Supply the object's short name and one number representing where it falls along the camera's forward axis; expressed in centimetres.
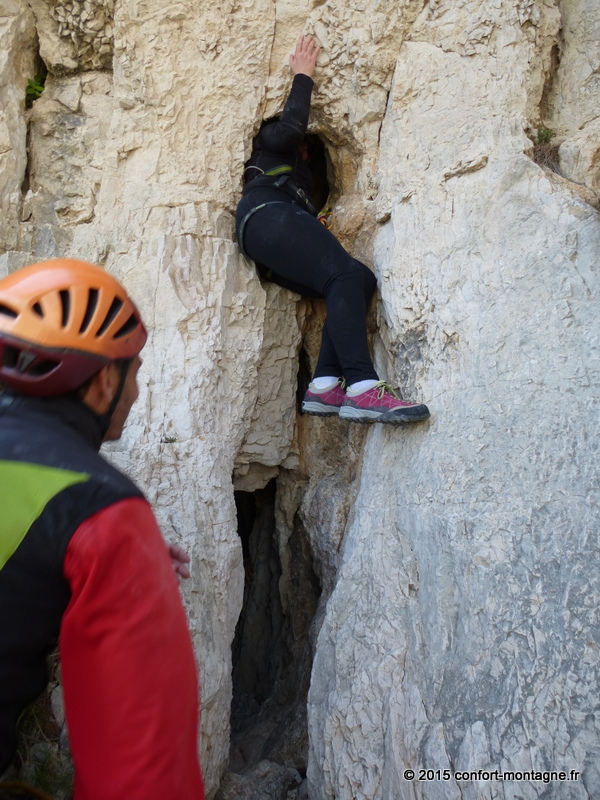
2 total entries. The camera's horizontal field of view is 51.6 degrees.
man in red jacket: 108
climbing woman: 288
